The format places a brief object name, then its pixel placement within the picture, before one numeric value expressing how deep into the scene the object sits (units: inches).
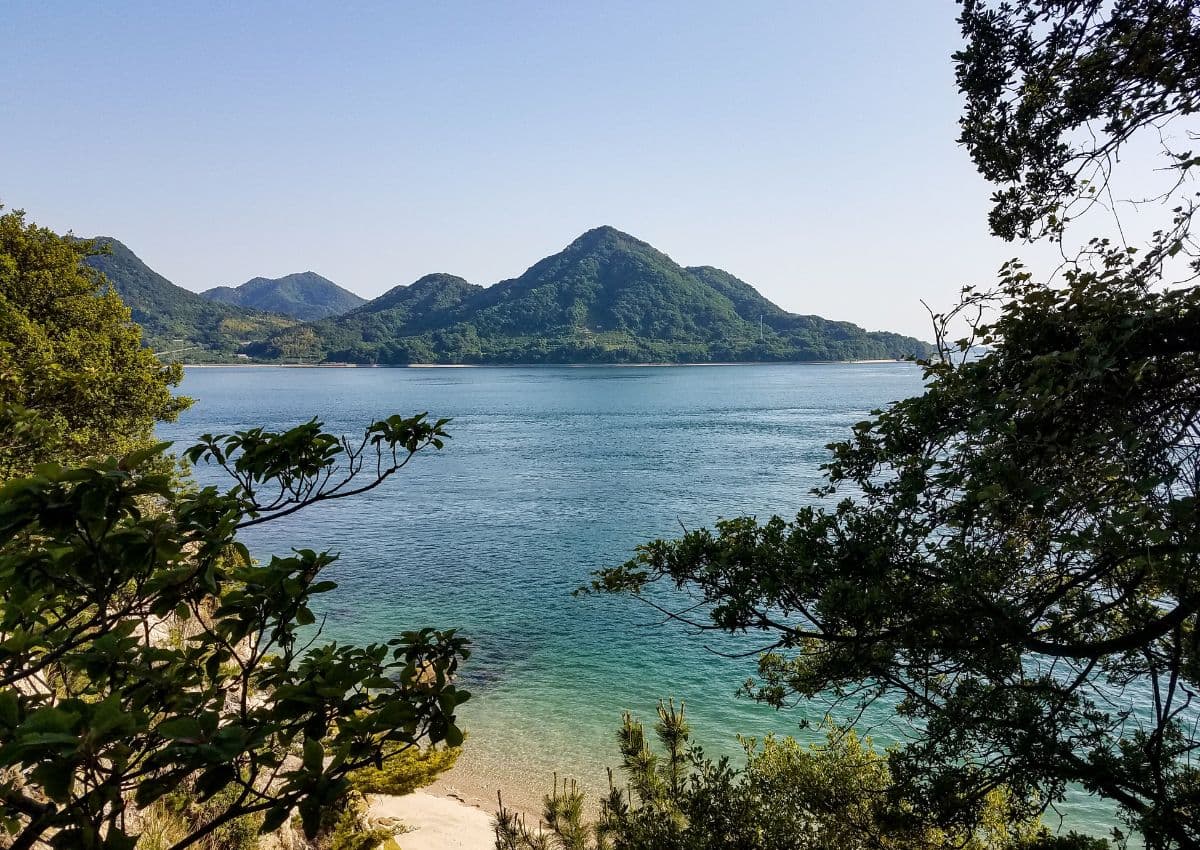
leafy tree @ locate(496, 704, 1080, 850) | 300.4
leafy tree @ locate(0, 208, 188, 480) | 587.5
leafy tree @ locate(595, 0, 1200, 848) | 179.2
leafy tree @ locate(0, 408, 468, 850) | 80.8
